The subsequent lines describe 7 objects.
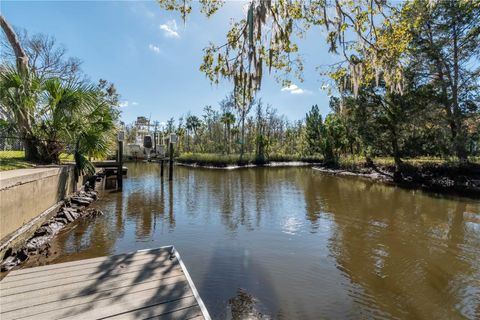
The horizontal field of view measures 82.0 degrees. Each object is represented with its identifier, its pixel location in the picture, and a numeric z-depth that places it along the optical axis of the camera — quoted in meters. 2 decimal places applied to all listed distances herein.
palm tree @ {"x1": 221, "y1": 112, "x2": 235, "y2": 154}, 34.19
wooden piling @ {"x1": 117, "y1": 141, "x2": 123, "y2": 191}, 13.44
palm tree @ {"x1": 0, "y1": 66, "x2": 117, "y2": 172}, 7.40
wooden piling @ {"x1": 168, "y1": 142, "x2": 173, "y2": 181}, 16.78
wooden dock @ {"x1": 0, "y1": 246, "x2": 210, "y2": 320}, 2.58
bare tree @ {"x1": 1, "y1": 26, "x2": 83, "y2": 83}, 19.31
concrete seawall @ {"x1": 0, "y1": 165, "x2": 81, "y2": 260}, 4.45
